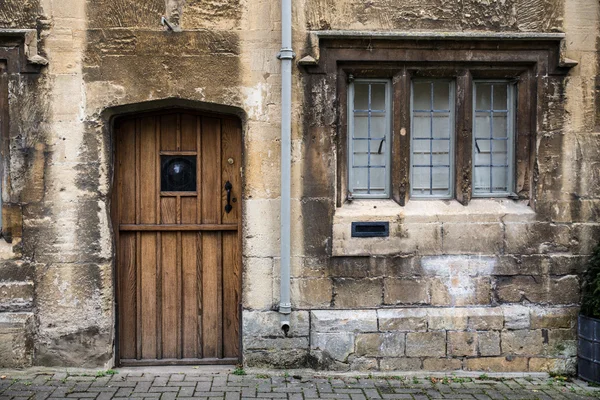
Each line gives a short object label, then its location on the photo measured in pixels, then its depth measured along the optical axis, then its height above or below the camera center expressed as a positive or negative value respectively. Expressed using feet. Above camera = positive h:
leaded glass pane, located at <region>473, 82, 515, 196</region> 19.40 +1.75
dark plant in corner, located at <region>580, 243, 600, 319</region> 17.71 -3.19
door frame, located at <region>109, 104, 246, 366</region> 18.22 +1.66
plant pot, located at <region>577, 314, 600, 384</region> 17.80 -5.09
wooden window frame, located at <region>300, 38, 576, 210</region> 18.34 +3.81
